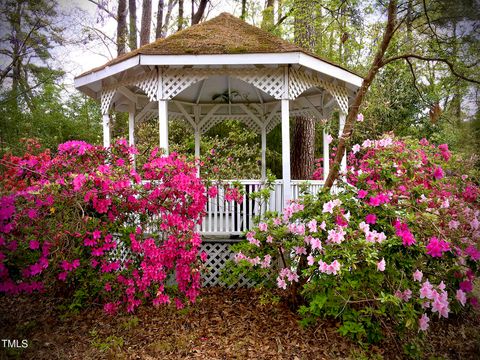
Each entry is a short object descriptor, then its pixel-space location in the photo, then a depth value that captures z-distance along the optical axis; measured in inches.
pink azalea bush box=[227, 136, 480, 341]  158.7
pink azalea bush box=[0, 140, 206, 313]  170.6
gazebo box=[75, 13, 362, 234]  226.4
